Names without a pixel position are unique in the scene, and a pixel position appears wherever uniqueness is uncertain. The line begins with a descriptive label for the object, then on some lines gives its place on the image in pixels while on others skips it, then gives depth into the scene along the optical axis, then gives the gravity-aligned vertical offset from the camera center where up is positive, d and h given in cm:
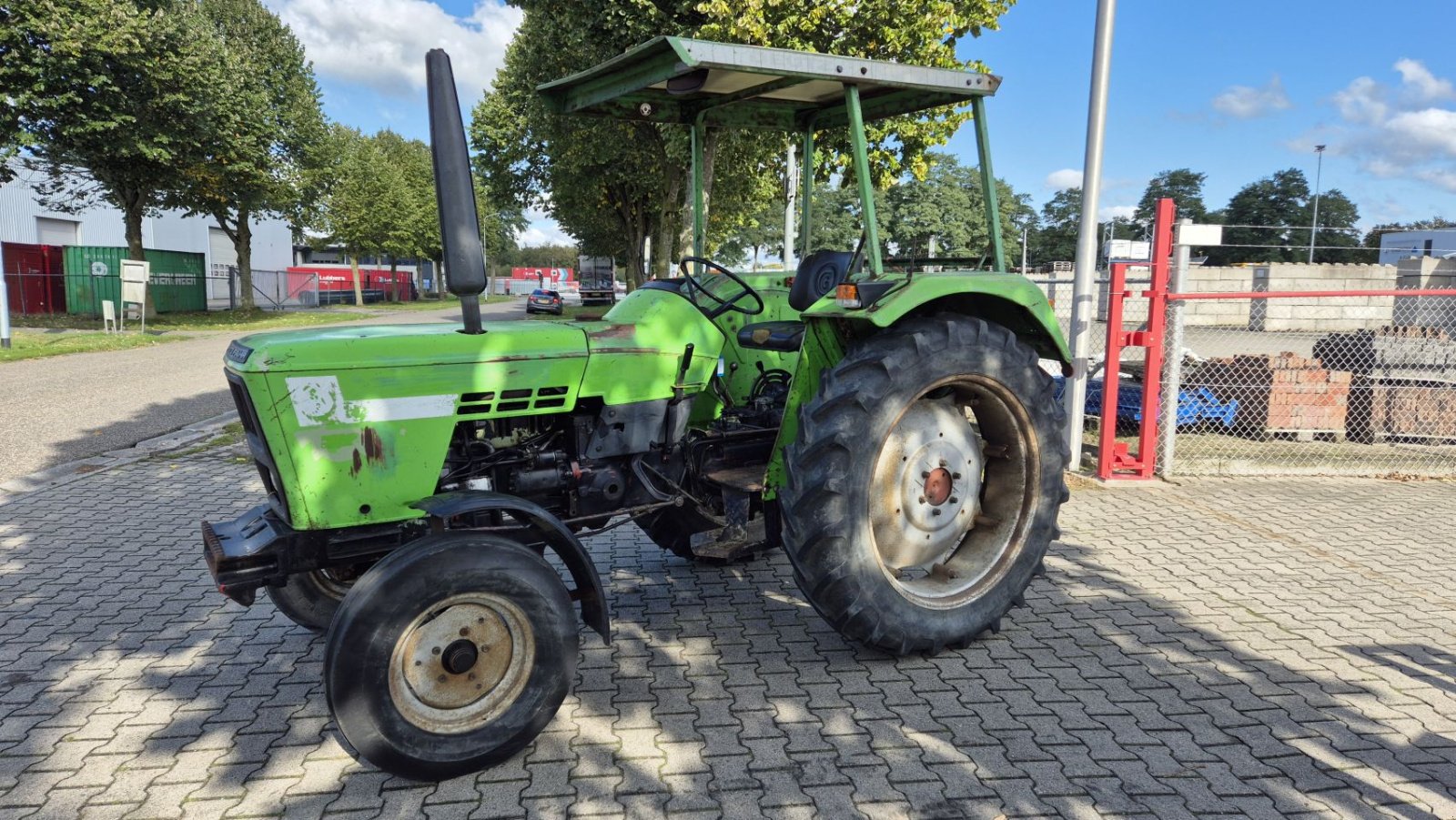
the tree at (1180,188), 8450 +1279
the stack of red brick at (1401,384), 808 -55
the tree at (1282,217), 6625 +904
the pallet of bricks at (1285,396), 830 -68
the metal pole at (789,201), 1061 +146
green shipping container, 2736 +60
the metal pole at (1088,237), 681 +64
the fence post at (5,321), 1532 -43
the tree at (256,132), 2359 +473
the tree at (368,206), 3872 +423
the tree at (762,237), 4797 +435
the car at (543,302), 3319 +17
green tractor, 280 -53
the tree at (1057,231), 8106 +809
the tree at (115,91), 1812 +447
